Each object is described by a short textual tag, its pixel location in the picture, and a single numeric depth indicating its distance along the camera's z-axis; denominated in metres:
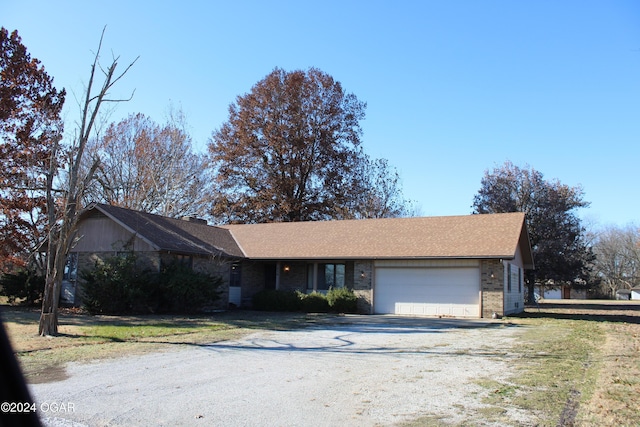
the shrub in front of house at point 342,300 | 22.38
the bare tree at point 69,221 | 12.59
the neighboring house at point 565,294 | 63.90
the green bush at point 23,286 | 21.38
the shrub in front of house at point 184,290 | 19.28
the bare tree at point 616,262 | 69.06
